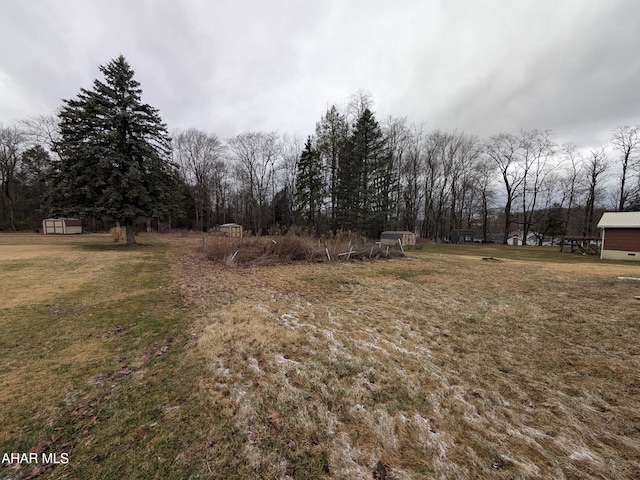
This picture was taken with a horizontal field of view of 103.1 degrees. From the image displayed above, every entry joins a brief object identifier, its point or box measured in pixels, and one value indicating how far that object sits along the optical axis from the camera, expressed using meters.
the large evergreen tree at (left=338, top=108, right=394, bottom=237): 26.30
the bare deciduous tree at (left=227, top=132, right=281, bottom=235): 33.62
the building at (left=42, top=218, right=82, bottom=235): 30.16
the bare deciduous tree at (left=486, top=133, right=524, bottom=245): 33.28
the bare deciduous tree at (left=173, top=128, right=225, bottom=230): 34.16
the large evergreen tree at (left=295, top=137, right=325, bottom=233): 27.05
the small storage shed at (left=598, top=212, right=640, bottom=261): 15.16
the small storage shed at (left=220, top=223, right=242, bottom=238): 25.11
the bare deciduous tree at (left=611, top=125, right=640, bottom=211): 26.83
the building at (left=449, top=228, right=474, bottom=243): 37.59
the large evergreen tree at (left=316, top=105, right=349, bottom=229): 27.25
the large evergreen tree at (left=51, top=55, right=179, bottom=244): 13.70
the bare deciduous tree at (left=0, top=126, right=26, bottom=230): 30.13
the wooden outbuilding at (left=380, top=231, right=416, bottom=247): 23.42
